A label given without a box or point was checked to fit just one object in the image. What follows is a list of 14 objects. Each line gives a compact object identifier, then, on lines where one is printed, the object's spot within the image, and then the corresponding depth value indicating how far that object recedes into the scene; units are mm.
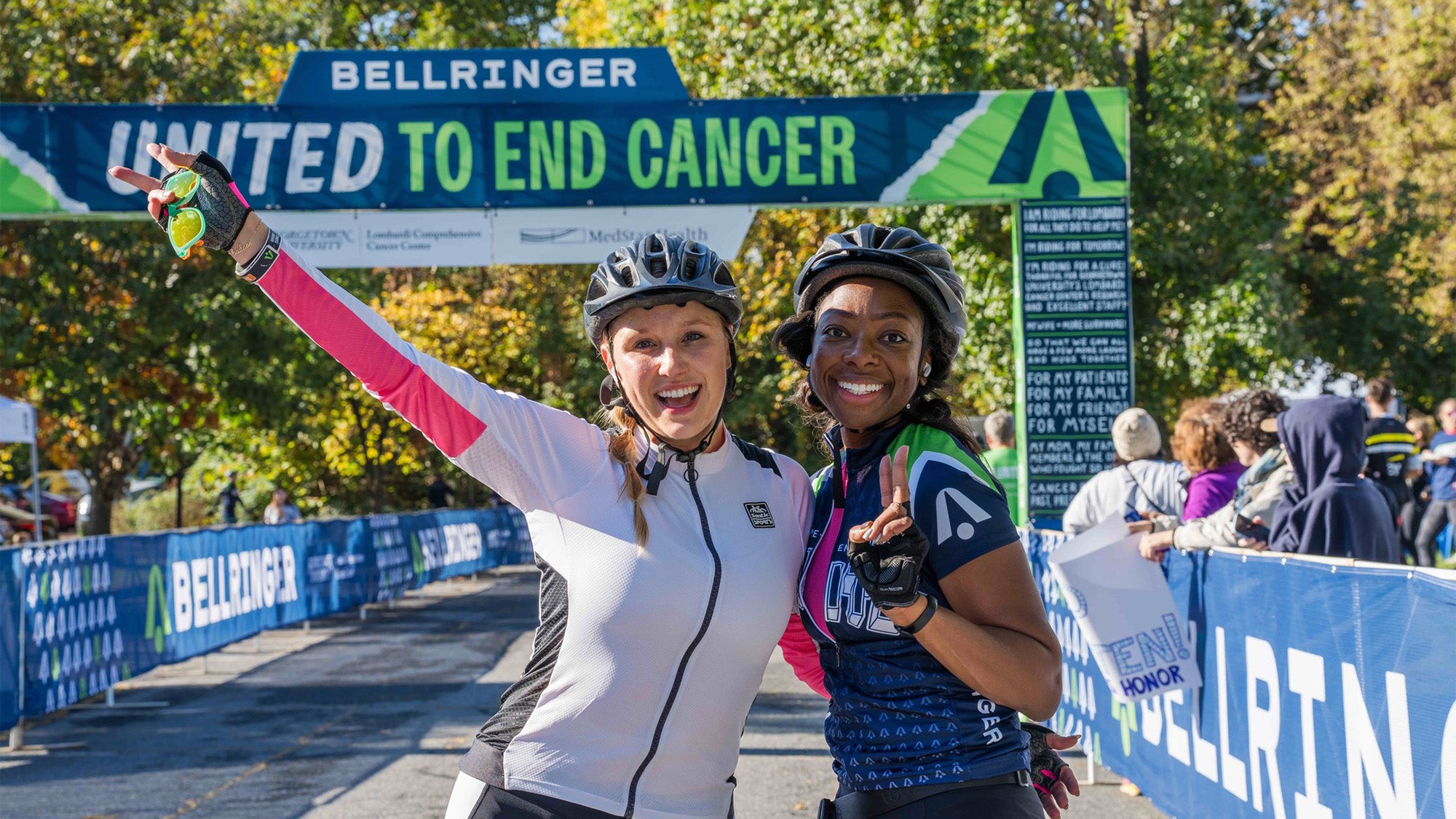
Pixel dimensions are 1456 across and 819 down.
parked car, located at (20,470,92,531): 42969
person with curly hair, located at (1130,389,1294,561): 6207
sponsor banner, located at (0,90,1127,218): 10992
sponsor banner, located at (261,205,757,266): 11094
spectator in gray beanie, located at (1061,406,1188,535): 7812
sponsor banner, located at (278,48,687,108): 11094
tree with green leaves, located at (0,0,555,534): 20375
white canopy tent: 15727
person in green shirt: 11266
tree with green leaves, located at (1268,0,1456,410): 23062
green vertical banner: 11211
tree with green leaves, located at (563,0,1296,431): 16312
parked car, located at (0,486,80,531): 40312
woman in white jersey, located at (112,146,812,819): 2695
